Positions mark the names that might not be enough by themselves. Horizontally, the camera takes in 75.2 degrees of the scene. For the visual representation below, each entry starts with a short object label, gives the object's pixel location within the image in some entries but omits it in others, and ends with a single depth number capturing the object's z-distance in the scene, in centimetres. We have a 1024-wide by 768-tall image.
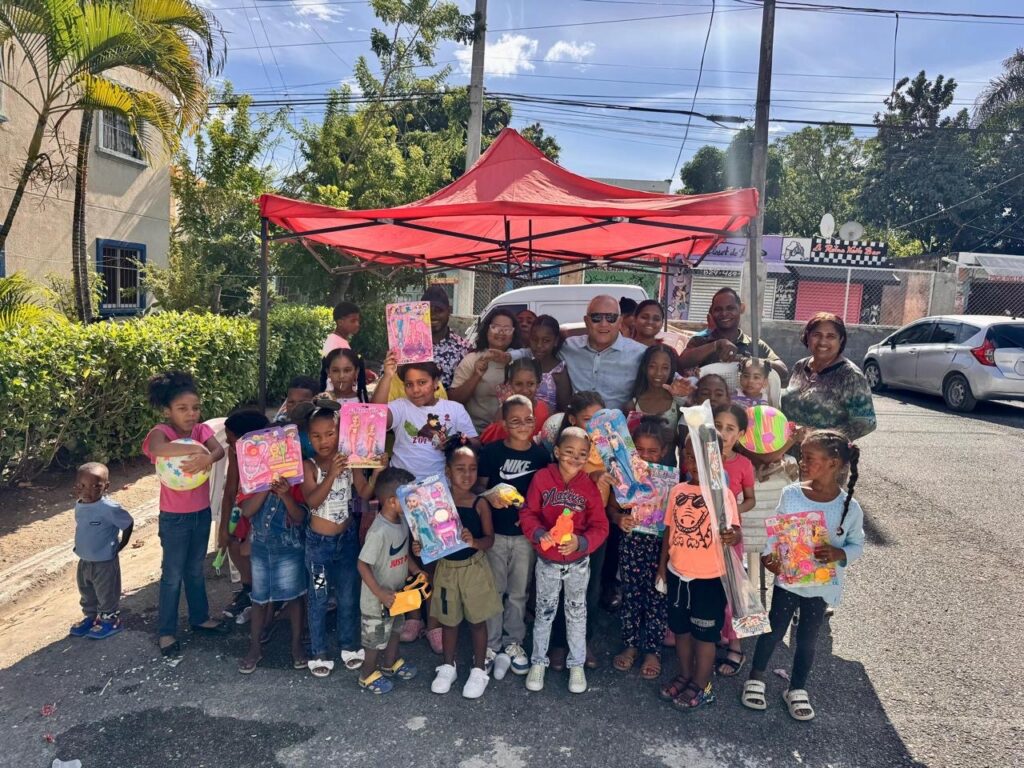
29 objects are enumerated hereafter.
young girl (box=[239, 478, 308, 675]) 334
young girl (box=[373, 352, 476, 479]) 365
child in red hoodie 323
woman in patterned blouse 388
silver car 1015
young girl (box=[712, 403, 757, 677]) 334
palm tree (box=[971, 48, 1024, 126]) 2345
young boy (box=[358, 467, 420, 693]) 319
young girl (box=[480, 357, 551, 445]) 376
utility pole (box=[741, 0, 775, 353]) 1191
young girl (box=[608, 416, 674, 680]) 337
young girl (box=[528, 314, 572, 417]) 414
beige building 966
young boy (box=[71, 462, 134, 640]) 350
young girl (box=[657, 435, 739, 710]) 308
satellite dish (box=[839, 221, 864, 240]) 2277
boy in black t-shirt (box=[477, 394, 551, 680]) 341
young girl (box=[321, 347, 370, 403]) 401
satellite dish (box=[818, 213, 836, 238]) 2115
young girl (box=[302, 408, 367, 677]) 330
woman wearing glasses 418
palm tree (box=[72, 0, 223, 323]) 721
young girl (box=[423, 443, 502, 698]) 324
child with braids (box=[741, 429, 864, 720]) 304
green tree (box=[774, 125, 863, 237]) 3676
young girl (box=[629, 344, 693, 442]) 391
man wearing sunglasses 411
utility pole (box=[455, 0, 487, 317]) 1330
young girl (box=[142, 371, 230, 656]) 340
